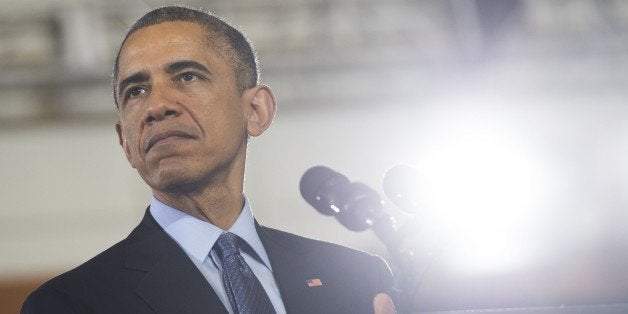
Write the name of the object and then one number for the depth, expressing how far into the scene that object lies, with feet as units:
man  17.58
